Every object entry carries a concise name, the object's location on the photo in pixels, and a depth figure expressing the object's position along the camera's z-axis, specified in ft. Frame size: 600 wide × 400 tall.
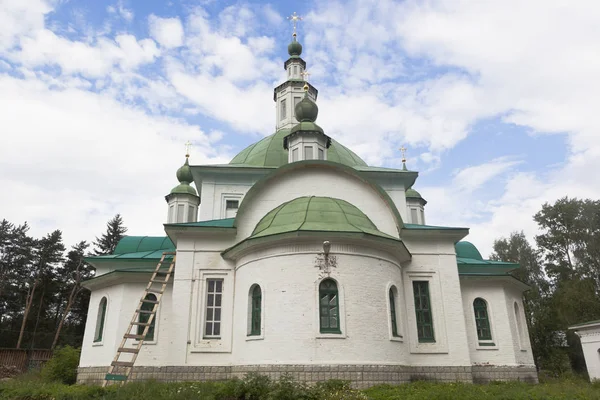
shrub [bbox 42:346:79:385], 45.15
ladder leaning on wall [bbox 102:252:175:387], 34.12
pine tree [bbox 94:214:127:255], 129.59
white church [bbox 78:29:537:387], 33.04
